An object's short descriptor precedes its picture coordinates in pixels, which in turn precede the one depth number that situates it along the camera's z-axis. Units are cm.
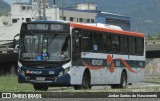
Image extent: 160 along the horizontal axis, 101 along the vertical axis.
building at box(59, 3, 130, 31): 12406
